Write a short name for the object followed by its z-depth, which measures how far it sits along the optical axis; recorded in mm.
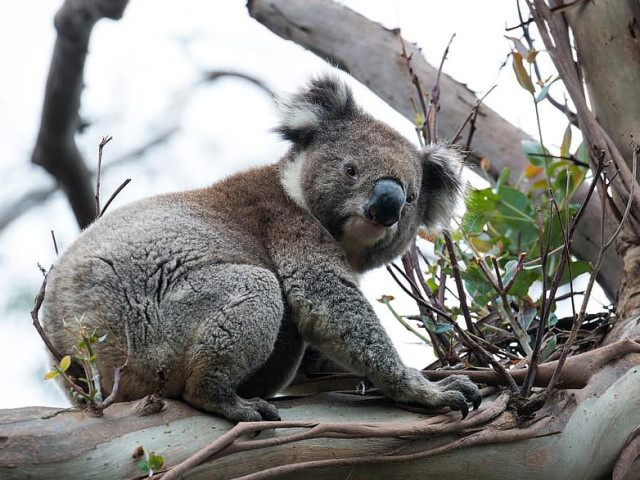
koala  5625
